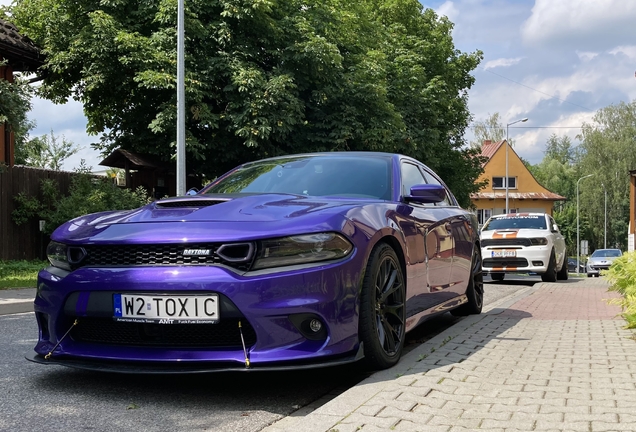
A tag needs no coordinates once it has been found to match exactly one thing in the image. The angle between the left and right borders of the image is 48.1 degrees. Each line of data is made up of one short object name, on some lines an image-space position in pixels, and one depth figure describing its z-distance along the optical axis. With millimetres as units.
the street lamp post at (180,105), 17438
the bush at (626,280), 5914
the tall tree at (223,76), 20109
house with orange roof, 66938
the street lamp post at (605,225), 69012
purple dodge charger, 3572
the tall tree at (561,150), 103750
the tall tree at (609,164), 65875
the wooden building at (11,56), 18531
